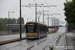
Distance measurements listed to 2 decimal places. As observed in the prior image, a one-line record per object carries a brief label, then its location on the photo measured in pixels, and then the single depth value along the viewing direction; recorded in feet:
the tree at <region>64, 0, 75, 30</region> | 110.83
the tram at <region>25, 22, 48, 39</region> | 102.58
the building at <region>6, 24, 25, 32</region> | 377.71
